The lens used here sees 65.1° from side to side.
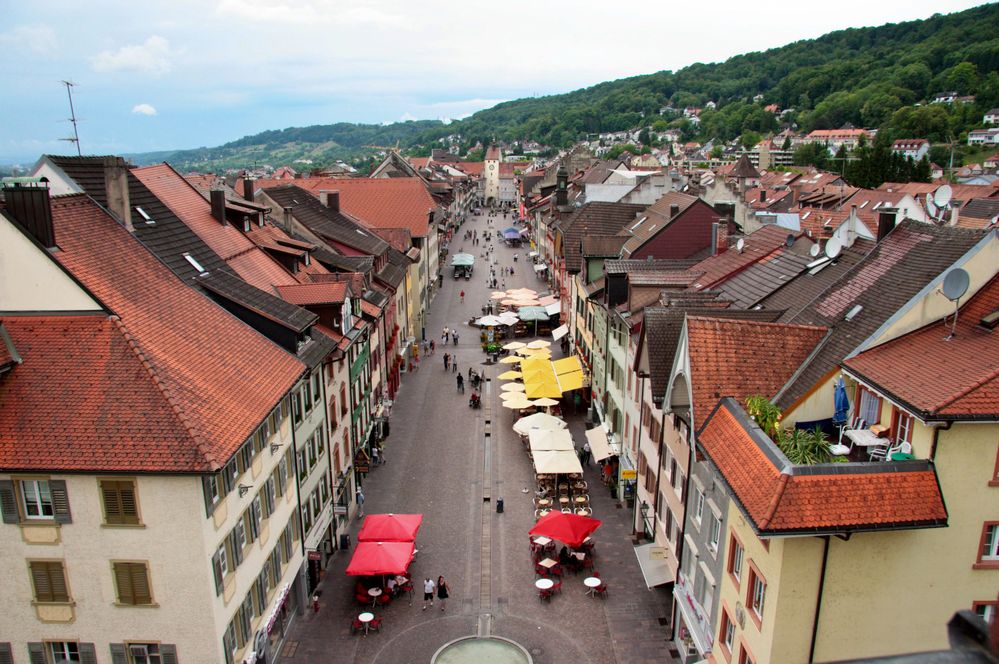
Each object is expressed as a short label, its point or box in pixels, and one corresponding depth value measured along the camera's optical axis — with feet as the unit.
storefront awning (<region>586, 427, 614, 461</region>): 127.59
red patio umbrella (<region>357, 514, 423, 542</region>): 101.04
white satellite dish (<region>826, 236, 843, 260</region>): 96.02
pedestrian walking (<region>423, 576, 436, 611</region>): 95.96
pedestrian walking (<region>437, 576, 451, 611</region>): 96.22
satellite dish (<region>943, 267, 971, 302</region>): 59.98
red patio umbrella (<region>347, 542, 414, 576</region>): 93.91
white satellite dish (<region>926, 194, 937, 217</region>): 128.16
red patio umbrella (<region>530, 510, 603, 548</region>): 102.06
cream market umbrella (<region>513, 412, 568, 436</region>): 137.80
